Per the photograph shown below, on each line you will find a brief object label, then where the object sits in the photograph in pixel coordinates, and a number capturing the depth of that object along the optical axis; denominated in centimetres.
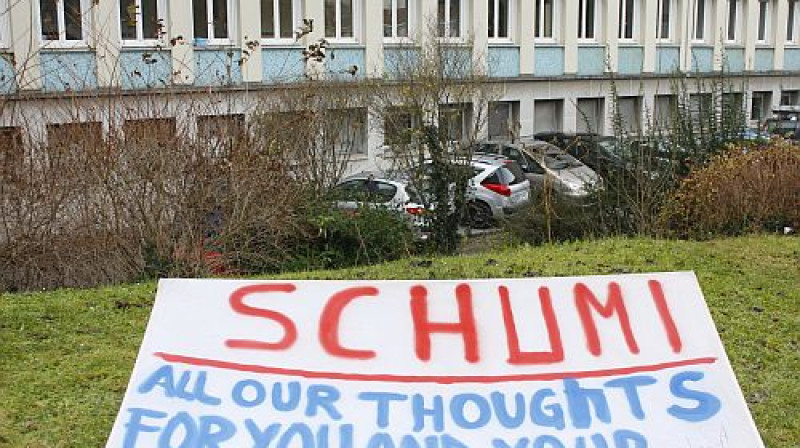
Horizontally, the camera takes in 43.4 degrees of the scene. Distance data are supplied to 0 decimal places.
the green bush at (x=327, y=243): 1081
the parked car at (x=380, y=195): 1291
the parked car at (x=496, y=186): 1548
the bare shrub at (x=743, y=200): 1139
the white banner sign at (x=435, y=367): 300
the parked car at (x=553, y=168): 1265
